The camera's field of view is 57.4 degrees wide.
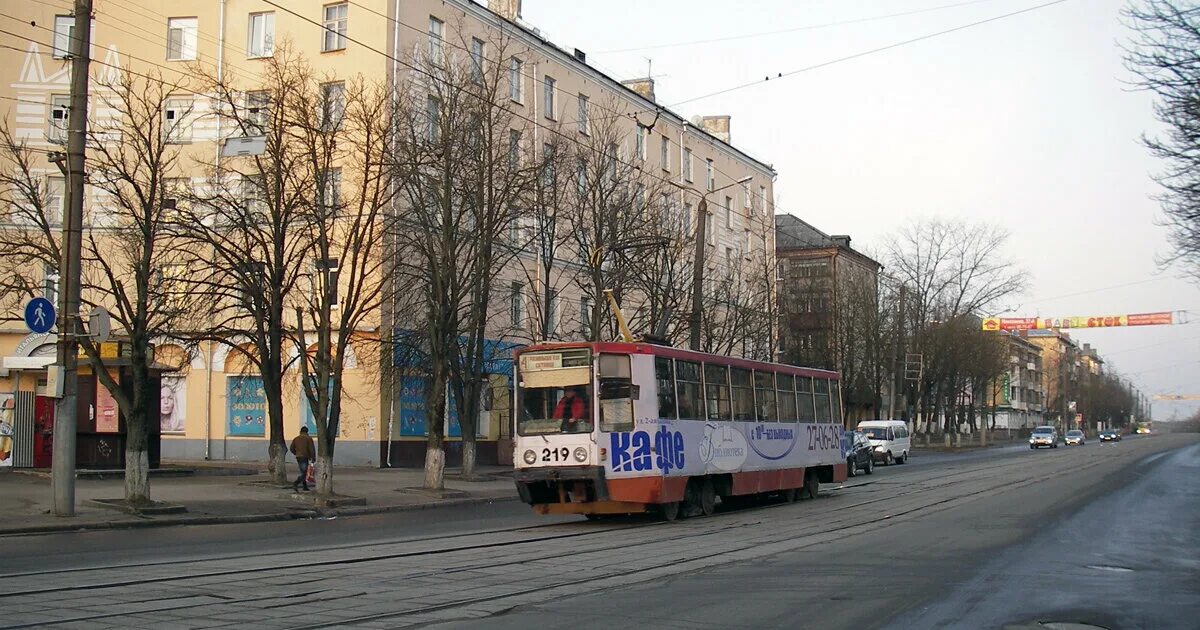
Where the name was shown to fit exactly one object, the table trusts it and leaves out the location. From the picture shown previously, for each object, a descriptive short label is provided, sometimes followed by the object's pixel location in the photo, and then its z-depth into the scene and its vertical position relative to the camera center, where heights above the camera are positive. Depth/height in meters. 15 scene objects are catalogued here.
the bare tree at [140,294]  20.84 +2.71
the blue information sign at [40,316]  18.12 +1.77
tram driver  19.42 +0.17
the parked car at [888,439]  52.03 -0.98
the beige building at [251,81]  37.66 +12.59
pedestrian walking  26.58 -0.79
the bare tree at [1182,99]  18.70 +5.50
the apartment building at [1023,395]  143.00 +3.45
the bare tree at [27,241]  21.28 +3.87
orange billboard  67.88 +6.31
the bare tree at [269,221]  25.38 +4.75
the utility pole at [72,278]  18.91 +2.53
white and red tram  19.30 -0.17
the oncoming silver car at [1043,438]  81.00 -1.48
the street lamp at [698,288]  32.16 +3.87
